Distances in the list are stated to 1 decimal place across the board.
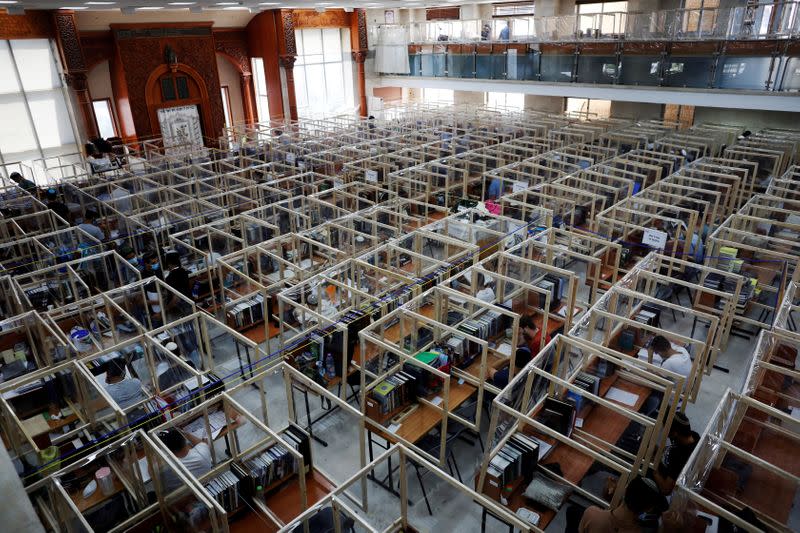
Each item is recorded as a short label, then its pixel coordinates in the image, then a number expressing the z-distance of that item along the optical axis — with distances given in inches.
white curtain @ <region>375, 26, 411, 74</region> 944.3
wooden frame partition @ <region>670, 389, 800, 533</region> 179.3
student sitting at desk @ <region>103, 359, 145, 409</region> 251.3
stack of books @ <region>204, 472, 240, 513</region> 193.3
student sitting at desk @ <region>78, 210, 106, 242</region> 439.8
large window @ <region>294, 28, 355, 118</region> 970.1
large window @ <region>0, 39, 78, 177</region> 675.4
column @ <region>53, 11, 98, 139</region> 678.5
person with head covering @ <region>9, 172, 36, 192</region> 565.6
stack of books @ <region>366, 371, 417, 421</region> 237.5
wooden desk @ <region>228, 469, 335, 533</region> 195.0
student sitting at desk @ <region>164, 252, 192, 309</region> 349.1
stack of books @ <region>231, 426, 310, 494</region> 201.9
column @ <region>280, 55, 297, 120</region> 890.7
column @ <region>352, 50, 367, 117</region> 999.9
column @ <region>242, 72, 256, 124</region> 951.6
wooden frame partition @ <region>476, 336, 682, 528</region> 202.4
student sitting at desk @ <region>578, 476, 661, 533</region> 166.4
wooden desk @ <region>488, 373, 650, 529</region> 201.8
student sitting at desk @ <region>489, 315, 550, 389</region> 257.4
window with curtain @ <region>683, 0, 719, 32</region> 559.2
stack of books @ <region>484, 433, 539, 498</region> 200.7
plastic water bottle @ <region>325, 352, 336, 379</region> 275.6
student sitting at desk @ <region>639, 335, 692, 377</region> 255.9
